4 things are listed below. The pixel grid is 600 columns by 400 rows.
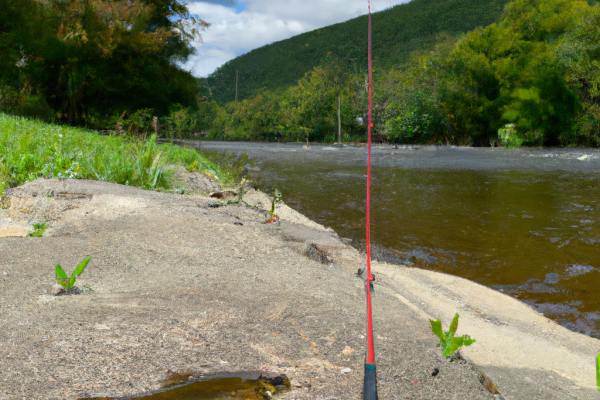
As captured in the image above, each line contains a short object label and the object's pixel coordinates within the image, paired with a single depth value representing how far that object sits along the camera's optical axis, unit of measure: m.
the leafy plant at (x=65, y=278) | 2.32
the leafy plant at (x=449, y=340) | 1.82
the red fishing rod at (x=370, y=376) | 1.42
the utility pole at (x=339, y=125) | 39.37
